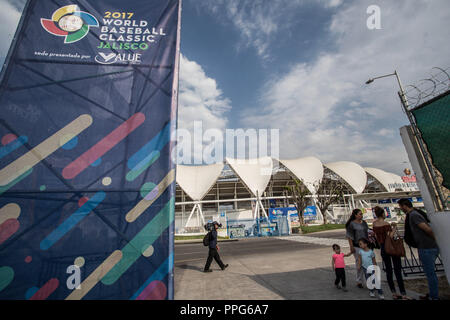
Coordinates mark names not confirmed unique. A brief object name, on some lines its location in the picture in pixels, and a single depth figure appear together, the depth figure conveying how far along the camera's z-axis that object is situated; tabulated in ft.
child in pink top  13.00
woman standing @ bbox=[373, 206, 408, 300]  11.27
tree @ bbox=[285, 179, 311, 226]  82.64
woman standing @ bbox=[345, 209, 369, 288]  13.38
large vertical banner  9.96
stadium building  116.37
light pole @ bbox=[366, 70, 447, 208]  11.33
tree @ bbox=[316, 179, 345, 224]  92.61
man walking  20.56
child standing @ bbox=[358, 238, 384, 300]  12.31
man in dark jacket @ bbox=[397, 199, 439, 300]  10.37
